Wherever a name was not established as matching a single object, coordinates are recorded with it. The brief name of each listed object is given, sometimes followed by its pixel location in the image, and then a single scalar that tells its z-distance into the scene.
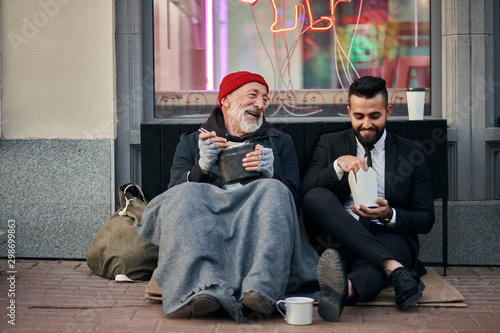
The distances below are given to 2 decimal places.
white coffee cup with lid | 5.29
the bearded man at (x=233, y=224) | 3.71
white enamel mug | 3.62
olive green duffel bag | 4.88
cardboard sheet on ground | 4.11
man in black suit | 4.04
